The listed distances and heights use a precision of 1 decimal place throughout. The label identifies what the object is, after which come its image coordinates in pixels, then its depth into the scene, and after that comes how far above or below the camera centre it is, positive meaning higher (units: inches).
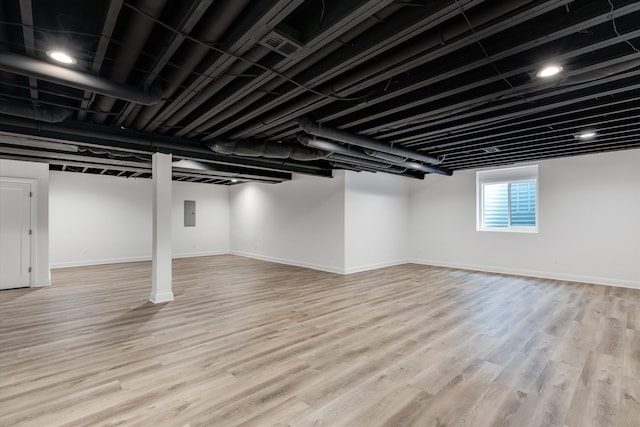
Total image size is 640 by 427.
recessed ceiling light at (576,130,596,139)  184.1 +48.9
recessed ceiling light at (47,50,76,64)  92.0 +48.7
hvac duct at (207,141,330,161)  189.0 +41.6
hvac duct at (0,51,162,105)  90.7 +44.7
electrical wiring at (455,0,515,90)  77.5 +50.2
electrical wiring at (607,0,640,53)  75.5 +51.2
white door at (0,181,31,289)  223.3 -13.8
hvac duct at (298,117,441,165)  153.8 +43.6
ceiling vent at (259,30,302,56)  84.5 +49.0
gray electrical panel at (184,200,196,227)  406.6 +2.4
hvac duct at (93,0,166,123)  76.6 +51.3
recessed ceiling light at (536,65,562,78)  103.9 +49.5
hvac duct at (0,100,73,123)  126.0 +44.4
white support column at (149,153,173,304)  191.2 -9.0
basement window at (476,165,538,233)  283.1 +14.1
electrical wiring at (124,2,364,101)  77.3 +49.1
